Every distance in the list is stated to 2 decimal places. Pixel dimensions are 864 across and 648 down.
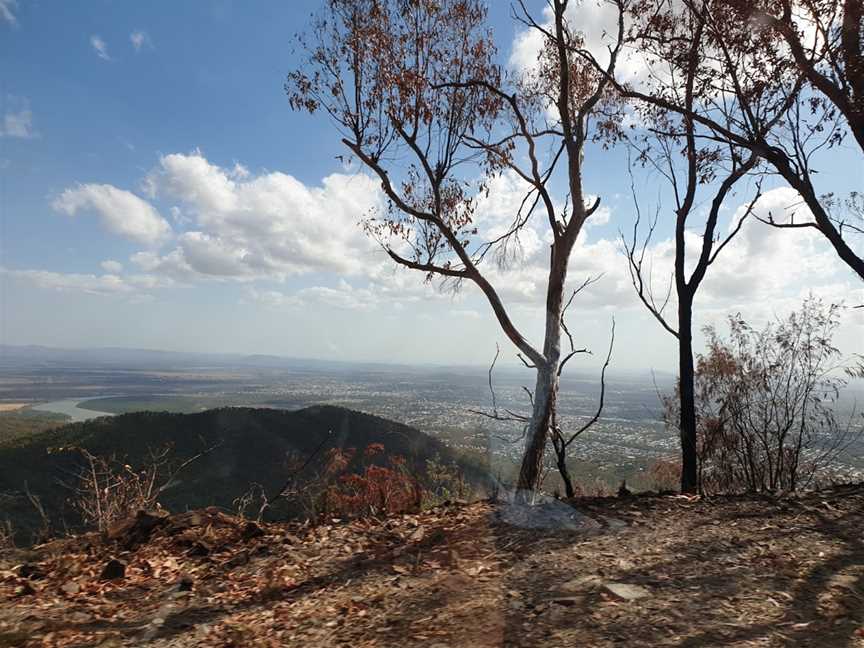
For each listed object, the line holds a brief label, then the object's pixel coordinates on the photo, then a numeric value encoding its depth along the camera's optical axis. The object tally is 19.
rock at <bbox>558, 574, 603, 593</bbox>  3.49
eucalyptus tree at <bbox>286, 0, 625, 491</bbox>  6.59
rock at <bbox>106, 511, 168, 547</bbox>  4.39
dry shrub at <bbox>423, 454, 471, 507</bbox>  6.25
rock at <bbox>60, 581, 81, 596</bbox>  3.58
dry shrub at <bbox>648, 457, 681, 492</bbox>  11.59
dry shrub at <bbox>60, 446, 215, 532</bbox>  5.09
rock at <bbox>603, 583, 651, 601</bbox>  3.32
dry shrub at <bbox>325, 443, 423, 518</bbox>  5.49
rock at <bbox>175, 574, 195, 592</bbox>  3.67
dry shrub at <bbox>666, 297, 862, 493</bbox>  8.15
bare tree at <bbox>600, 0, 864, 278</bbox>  5.64
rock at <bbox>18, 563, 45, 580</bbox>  3.83
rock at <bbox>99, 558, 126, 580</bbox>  3.81
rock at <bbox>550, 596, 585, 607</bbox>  3.25
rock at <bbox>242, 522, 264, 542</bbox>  4.54
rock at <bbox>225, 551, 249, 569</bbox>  4.06
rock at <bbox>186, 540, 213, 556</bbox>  4.27
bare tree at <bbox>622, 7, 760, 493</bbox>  6.93
